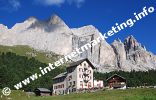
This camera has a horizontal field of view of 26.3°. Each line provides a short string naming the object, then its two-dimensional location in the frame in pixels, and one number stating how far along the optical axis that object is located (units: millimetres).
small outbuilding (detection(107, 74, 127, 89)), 120050
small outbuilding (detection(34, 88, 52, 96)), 129000
